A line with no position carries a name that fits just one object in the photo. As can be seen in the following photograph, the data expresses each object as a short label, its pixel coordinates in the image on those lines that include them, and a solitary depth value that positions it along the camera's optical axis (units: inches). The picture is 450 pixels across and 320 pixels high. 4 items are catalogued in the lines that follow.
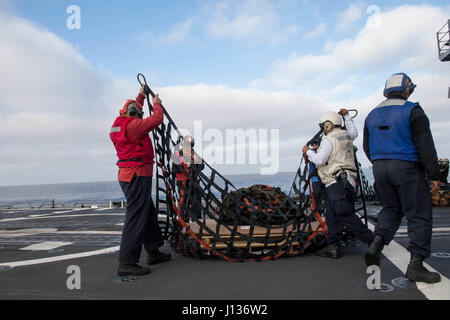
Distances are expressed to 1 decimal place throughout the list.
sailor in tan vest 160.4
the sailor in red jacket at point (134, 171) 144.9
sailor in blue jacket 119.4
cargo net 162.9
